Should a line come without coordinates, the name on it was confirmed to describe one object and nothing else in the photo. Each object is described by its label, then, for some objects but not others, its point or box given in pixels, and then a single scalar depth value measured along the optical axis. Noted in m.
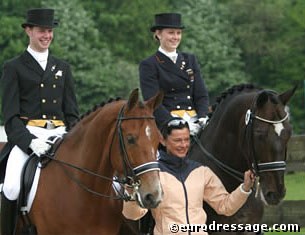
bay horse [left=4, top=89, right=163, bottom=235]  14.90
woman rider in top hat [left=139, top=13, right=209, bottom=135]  18.03
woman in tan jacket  14.70
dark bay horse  15.30
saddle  16.36
